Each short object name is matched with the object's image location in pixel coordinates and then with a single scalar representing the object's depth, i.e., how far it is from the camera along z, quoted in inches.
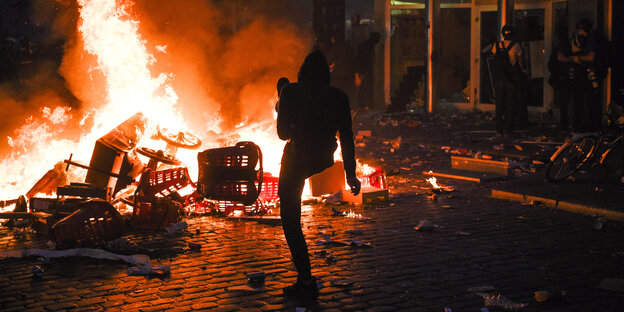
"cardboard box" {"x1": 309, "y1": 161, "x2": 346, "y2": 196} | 400.8
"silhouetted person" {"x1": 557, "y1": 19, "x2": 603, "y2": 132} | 584.7
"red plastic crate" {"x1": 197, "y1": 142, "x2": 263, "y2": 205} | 339.0
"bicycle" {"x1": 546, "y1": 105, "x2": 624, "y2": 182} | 403.2
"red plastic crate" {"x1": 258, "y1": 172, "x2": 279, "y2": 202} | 375.9
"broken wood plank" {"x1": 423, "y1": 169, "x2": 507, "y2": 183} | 436.5
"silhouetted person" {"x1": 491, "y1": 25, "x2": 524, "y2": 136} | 611.5
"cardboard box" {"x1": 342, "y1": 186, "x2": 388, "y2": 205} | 378.3
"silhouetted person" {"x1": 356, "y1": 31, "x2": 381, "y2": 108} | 938.1
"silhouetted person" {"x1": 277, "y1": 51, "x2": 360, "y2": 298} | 225.6
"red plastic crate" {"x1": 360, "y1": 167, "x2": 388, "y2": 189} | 403.8
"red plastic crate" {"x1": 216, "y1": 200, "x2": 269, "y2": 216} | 356.5
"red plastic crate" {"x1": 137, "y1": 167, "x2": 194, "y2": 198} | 344.8
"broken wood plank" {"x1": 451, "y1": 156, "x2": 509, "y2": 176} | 445.7
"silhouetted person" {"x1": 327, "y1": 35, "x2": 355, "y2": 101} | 876.0
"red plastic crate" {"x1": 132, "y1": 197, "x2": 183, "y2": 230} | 325.1
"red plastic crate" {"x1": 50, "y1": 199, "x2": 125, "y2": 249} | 284.7
